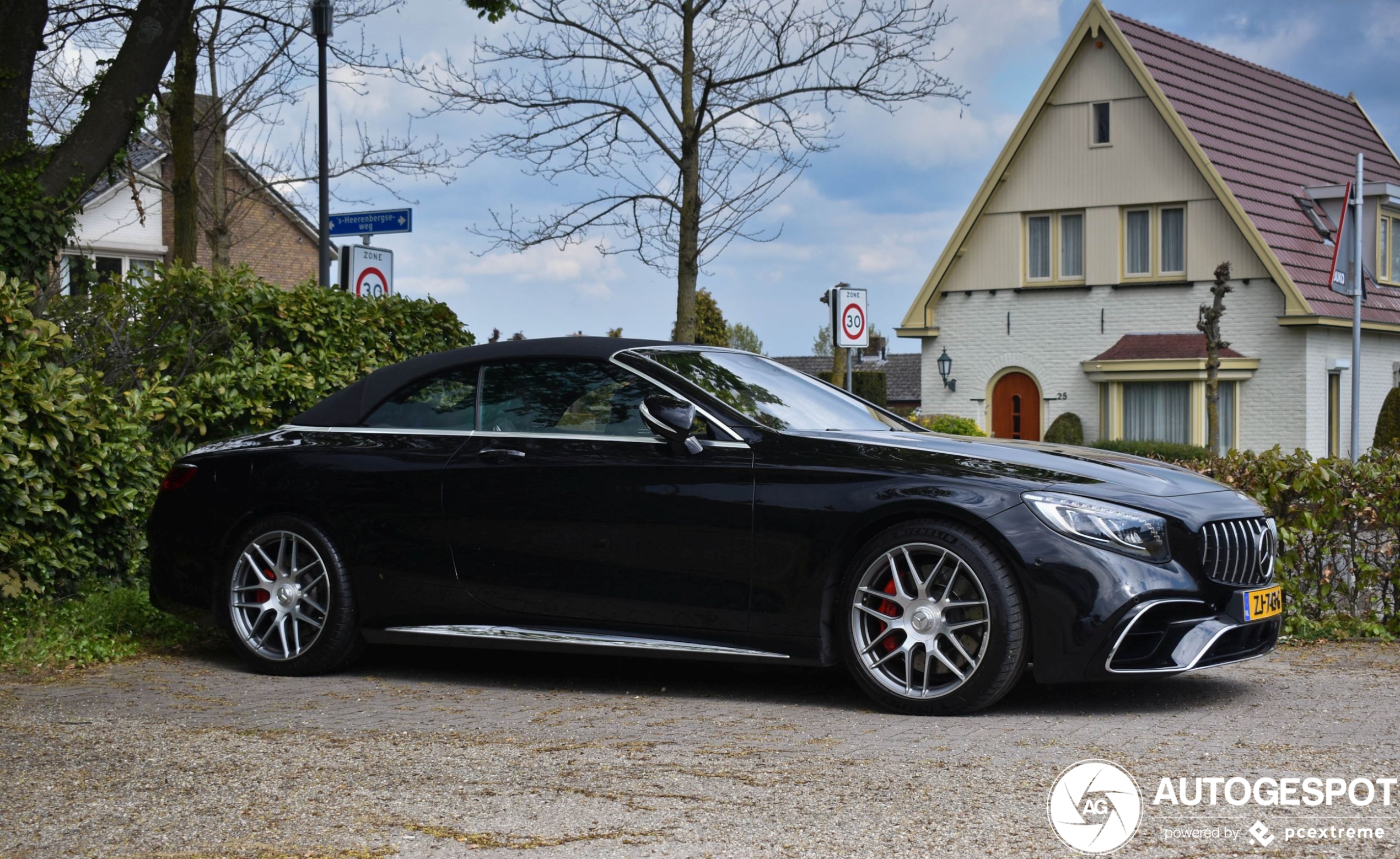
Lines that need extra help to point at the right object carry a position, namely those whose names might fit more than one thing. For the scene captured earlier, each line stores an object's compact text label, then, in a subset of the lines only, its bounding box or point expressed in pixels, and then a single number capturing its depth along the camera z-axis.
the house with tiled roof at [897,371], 67.56
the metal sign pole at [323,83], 17.52
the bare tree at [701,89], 20.48
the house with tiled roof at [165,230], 43.06
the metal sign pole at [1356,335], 18.39
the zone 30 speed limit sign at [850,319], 18.95
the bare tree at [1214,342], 27.98
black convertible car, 5.87
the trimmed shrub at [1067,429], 31.44
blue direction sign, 16.91
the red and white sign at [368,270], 16.66
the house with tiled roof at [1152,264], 29.75
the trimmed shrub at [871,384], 48.06
